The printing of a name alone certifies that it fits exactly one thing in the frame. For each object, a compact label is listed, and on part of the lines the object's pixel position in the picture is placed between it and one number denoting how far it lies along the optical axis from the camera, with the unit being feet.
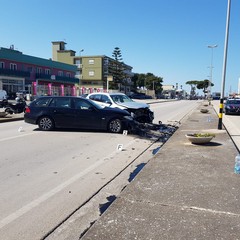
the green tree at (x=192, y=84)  371.79
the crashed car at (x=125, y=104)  39.06
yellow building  224.29
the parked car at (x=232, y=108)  70.91
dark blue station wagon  32.22
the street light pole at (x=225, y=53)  37.73
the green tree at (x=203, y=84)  340.81
